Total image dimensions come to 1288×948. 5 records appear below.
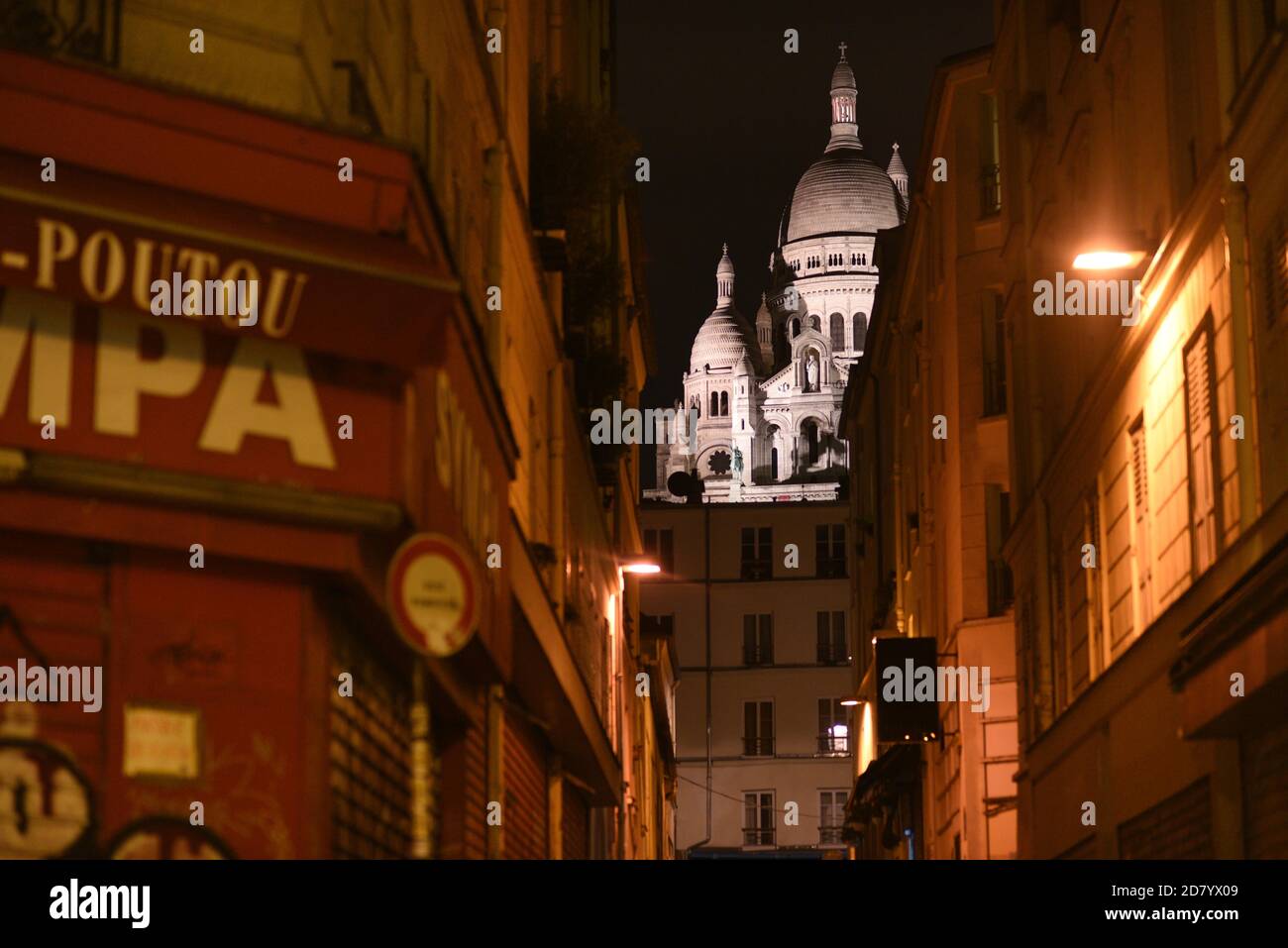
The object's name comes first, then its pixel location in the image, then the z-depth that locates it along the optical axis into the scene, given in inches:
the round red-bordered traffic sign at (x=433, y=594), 385.7
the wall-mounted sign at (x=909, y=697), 1362.0
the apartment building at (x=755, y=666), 3115.2
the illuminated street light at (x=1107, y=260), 738.8
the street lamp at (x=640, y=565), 1341.0
